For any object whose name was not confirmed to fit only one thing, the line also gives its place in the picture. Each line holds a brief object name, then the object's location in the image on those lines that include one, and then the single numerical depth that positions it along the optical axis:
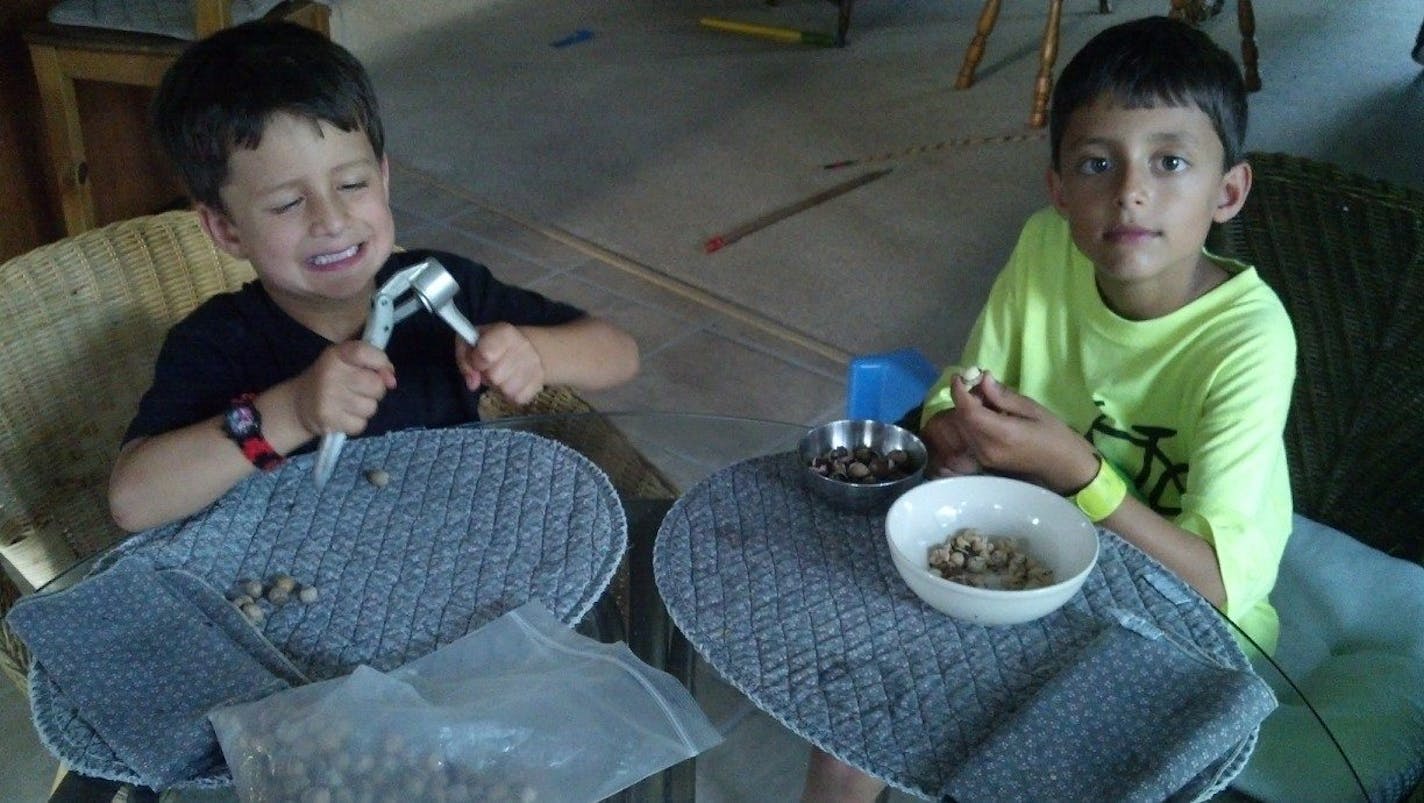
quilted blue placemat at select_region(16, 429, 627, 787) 0.91
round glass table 0.97
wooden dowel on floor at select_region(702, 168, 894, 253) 3.08
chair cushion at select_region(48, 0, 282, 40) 2.57
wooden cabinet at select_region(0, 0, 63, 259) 2.62
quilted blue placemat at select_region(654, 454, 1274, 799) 0.84
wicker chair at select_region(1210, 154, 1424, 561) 1.33
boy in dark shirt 1.07
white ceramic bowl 0.91
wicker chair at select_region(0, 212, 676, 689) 1.31
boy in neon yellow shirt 1.08
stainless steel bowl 1.04
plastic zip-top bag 0.79
